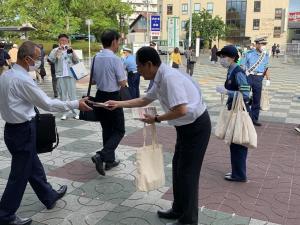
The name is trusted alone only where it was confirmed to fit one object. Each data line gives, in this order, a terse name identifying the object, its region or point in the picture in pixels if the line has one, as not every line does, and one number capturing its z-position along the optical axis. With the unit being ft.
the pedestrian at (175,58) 38.24
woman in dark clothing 11.25
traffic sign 36.70
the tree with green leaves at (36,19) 62.25
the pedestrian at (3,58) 28.50
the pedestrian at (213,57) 72.56
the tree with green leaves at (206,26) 129.27
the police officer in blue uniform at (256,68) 18.71
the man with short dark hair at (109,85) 11.76
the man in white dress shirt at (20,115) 7.72
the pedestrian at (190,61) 44.25
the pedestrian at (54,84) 27.19
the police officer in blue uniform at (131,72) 24.64
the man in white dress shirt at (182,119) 7.31
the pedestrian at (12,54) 31.88
